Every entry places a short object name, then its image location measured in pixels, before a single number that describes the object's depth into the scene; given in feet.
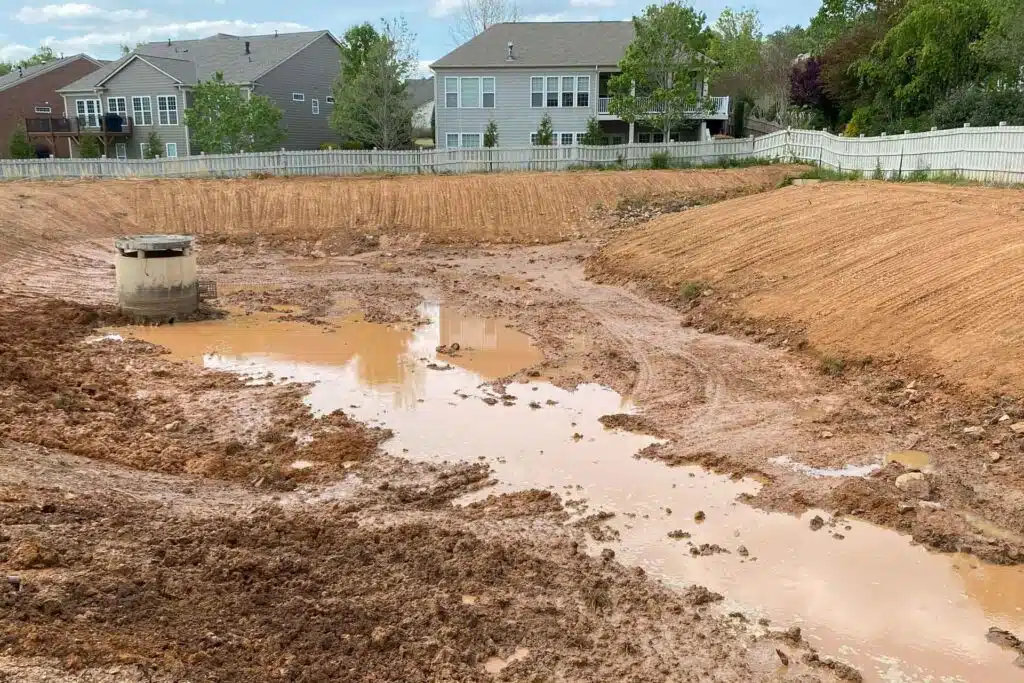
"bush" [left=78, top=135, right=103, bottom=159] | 138.82
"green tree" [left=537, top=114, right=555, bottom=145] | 121.19
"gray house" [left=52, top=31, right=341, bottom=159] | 143.84
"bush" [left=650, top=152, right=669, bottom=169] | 104.88
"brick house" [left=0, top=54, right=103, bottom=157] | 162.09
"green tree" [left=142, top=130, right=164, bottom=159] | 139.13
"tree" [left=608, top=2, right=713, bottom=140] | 114.01
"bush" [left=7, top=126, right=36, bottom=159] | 142.31
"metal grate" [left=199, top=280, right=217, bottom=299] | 53.88
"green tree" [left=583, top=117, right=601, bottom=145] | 122.83
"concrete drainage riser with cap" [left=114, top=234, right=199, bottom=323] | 48.32
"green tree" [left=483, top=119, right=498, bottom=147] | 124.26
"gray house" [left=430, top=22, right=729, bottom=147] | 128.47
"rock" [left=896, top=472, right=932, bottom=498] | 25.45
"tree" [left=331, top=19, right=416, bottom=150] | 124.06
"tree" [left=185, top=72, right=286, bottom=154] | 121.39
